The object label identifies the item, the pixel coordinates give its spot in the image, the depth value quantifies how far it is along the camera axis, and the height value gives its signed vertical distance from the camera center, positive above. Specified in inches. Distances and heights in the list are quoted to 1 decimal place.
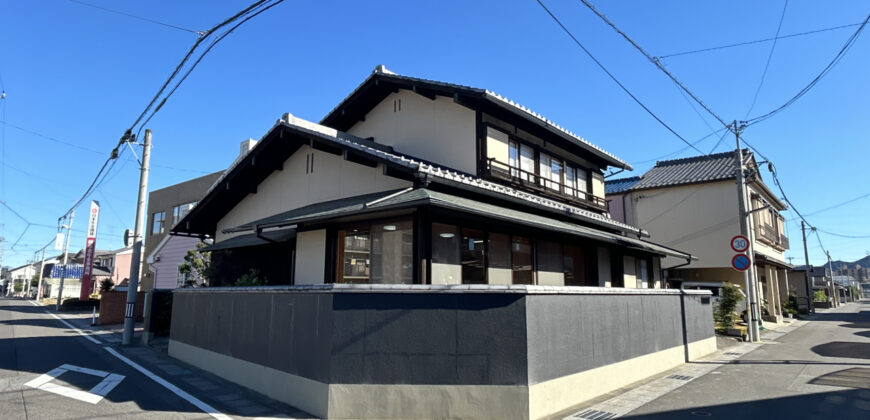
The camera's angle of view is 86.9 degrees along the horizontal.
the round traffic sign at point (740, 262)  588.7 +31.9
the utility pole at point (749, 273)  626.8 +18.9
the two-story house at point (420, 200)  355.9 +80.3
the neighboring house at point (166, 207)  1168.8 +202.2
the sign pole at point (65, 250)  1243.2 +91.7
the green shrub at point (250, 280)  466.4 +3.1
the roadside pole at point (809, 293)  1356.3 -18.2
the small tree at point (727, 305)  686.5 -27.7
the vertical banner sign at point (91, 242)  1014.4 +87.7
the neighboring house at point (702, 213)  923.4 +157.7
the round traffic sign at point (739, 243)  587.5 +55.7
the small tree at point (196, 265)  638.5 +24.7
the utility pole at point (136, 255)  563.2 +34.8
